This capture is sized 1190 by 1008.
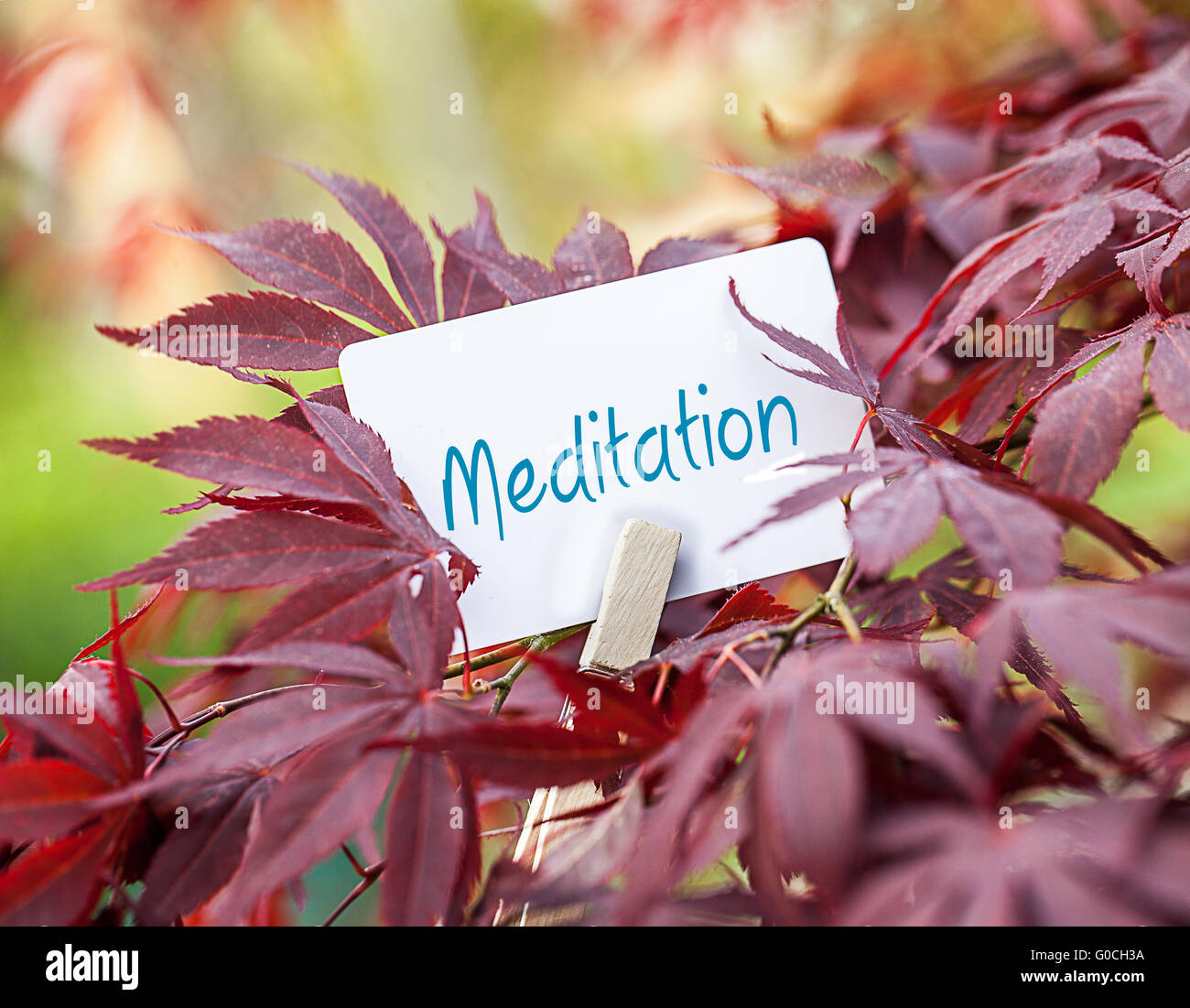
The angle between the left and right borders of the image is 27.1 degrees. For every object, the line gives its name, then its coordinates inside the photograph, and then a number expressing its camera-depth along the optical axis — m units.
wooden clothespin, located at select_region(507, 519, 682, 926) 0.39
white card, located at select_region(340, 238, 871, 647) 0.40
